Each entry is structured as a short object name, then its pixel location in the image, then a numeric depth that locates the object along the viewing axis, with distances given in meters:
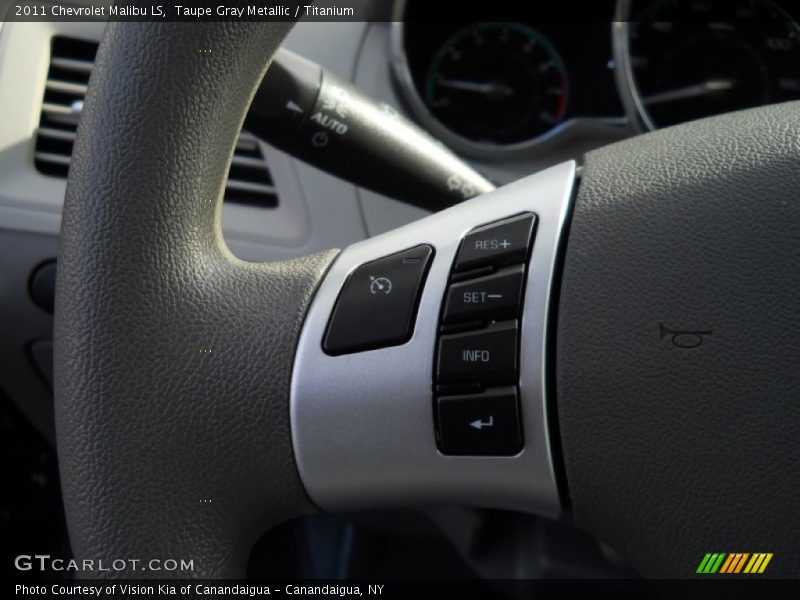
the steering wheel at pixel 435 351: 0.13
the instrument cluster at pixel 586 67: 0.30
